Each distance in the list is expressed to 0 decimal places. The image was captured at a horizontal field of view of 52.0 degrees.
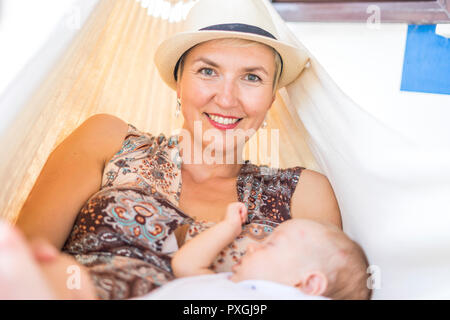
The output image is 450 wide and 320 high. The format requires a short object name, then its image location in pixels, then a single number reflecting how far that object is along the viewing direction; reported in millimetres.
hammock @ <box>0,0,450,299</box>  1042
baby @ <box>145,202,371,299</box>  992
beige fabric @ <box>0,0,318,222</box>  1172
